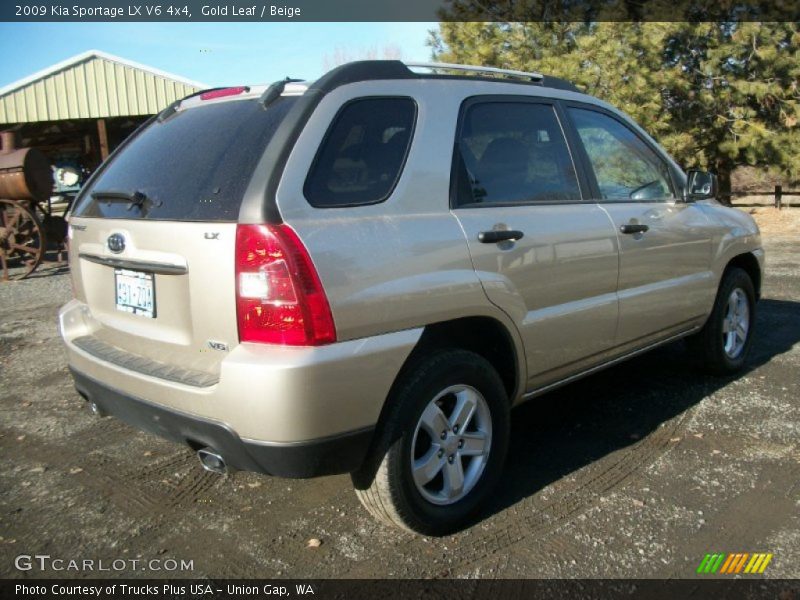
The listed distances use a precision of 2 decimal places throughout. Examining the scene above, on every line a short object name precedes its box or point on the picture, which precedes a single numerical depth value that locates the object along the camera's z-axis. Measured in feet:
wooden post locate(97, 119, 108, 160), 54.74
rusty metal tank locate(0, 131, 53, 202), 37.24
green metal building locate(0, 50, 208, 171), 56.49
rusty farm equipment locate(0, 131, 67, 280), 37.42
